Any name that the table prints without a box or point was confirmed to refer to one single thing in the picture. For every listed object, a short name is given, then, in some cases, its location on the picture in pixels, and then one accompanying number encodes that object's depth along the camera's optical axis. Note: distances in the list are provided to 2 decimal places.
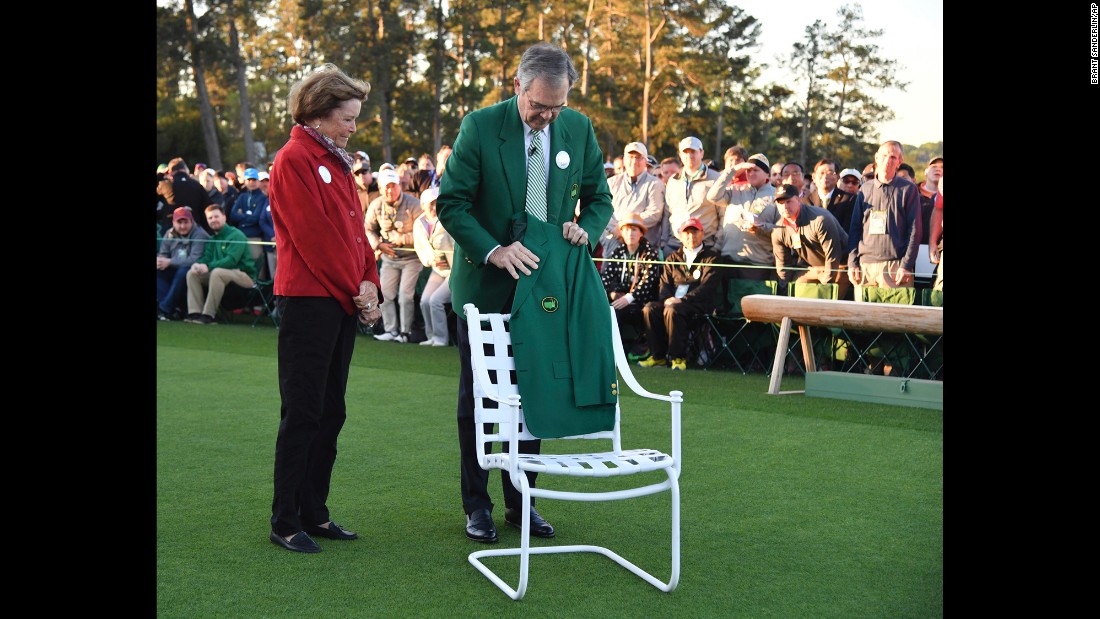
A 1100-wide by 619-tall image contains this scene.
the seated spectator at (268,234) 13.18
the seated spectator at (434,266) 11.20
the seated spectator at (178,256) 13.45
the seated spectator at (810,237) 9.29
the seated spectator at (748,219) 9.84
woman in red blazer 4.05
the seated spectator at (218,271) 13.23
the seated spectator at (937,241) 8.75
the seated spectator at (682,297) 9.69
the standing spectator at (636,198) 10.66
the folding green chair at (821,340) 9.08
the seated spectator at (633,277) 10.04
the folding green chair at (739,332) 9.66
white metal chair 3.65
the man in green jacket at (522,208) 4.03
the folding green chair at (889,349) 8.70
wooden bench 7.72
